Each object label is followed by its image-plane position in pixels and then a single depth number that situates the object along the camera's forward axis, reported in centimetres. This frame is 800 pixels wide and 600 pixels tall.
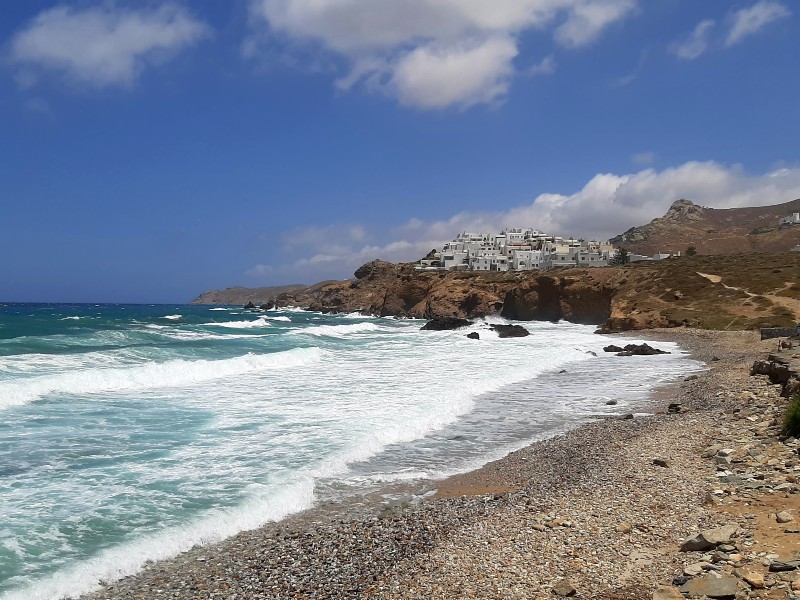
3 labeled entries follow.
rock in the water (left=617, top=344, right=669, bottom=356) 2822
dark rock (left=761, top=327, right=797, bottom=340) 2890
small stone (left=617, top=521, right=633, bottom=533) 635
